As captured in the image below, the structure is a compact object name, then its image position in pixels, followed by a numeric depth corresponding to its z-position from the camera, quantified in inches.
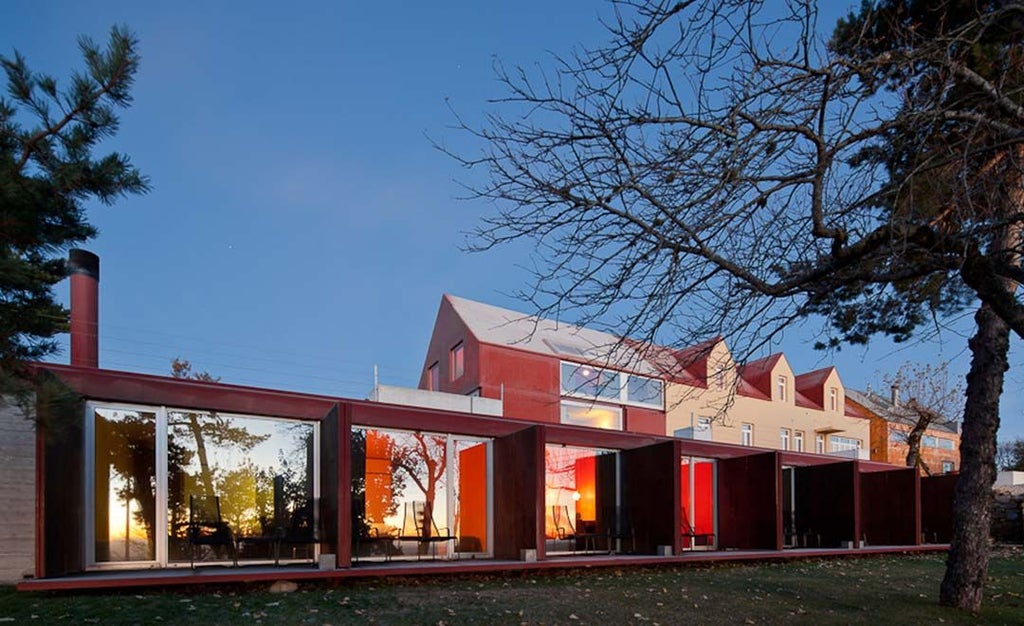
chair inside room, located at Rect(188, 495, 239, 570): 419.2
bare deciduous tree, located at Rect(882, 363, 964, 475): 1111.0
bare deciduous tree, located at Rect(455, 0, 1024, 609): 190.2
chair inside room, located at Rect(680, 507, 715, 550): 657.0
